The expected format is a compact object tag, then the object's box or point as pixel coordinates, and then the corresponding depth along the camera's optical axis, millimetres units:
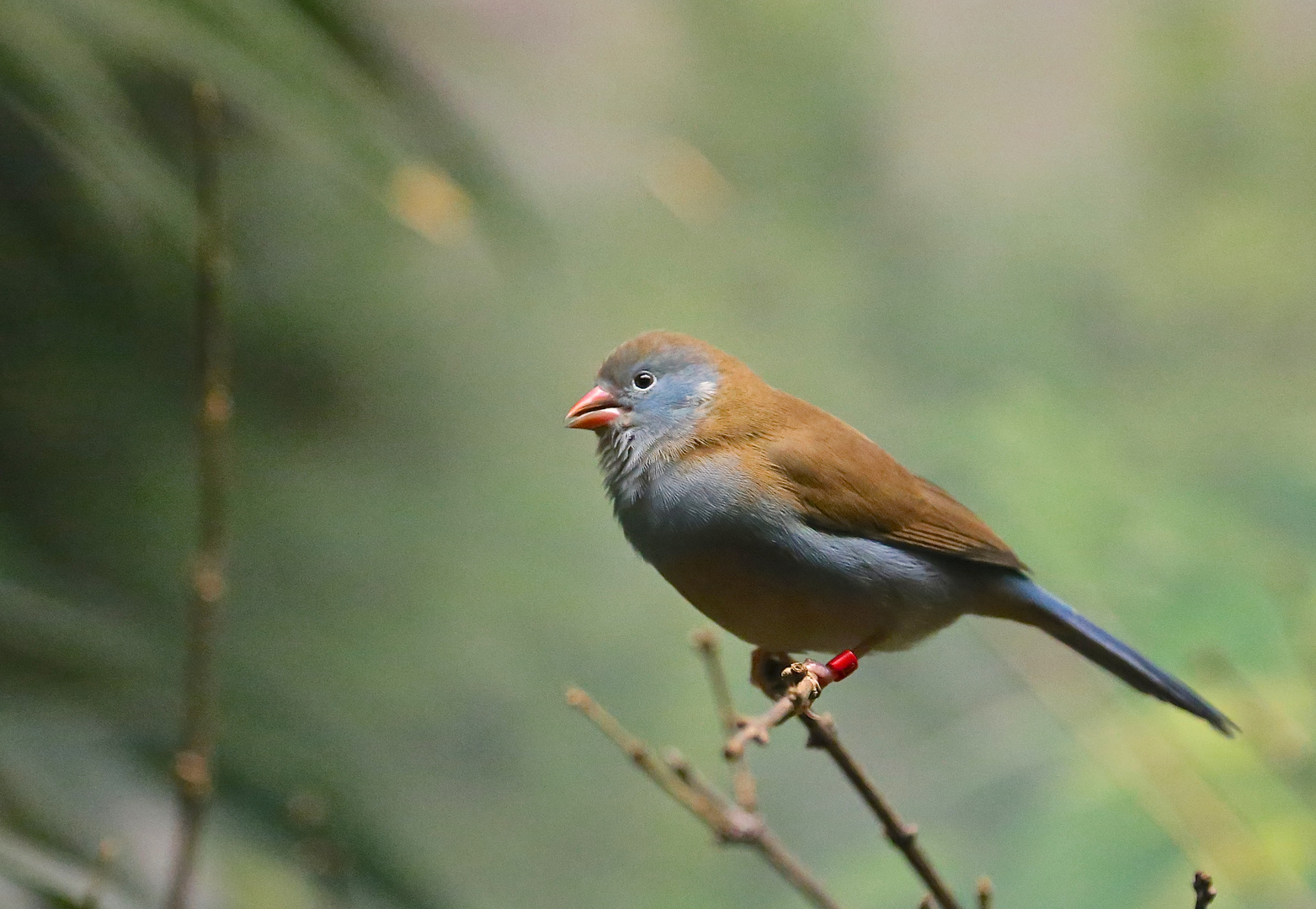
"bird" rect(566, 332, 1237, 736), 3254
